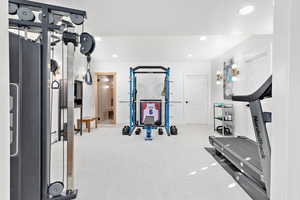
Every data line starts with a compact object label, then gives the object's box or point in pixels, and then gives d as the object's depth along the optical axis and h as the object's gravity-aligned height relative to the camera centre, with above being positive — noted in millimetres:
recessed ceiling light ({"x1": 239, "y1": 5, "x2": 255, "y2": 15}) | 2692 +1402
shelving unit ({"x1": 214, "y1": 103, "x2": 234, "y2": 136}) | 5195 -613
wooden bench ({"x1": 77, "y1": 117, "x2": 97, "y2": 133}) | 5639 -768
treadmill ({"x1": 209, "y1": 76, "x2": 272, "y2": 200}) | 1711 -857
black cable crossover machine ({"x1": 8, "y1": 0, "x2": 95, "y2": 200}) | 1213 +45
